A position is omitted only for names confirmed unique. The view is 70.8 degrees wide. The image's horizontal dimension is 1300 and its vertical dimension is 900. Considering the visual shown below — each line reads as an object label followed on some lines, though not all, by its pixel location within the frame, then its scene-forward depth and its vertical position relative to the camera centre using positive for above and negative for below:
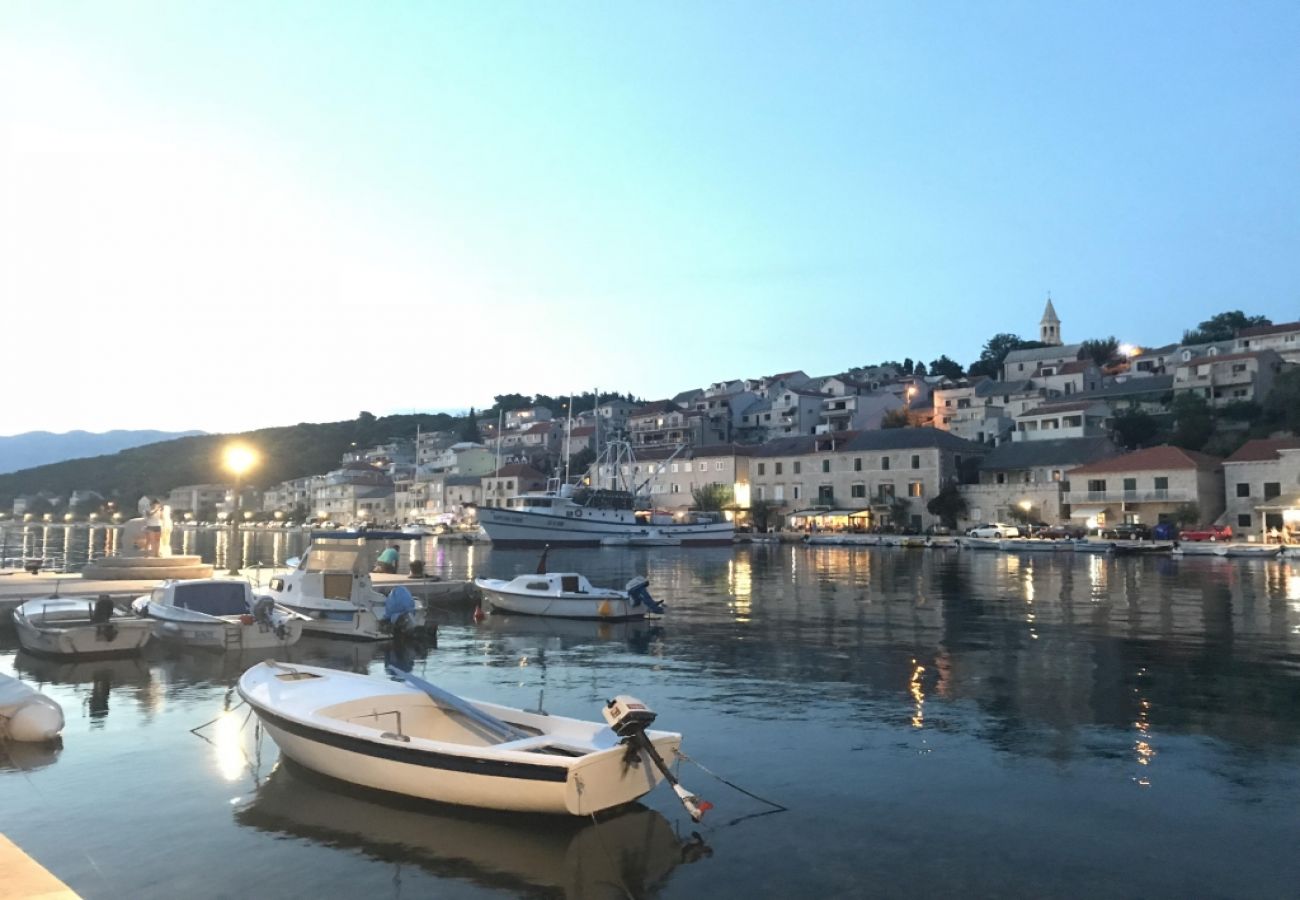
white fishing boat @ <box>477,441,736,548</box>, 79.75 -1.24
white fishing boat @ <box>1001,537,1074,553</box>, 62.91 -2.61
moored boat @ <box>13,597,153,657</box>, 18.08 -2.38
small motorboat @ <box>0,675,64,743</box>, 11.77 -2.69
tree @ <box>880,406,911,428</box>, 104.19 +10.11
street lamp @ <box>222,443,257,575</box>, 31.16 +1.72
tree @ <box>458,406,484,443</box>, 169.12 +14.46
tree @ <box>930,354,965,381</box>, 141.88 +22.01
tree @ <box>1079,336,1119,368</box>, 125.70 +21.98
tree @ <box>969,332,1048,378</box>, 135.25 +24.06
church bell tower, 134.38 +26.36
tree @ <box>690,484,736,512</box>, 95.12 +1.08
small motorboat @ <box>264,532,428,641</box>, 21.66 -2.13
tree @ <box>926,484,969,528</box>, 79.25 +0.16
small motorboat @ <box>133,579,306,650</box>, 19.17 -2.31
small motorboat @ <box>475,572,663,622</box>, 25.89 -2.61
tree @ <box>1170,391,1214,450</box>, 78.12 +7.30
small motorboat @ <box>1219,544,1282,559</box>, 53.28 -2.56
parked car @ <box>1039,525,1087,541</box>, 67.81 -1.92
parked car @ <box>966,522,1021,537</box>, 69.69 -1.78
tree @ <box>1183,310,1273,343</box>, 115.71 +23.46
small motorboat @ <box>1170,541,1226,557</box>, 55.50 -2.57
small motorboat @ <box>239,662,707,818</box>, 8.58 -2.41
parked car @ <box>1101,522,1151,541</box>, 64.69 -1.82
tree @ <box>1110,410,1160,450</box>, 84.69 +7.34
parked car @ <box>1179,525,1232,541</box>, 60.62 -1.79
